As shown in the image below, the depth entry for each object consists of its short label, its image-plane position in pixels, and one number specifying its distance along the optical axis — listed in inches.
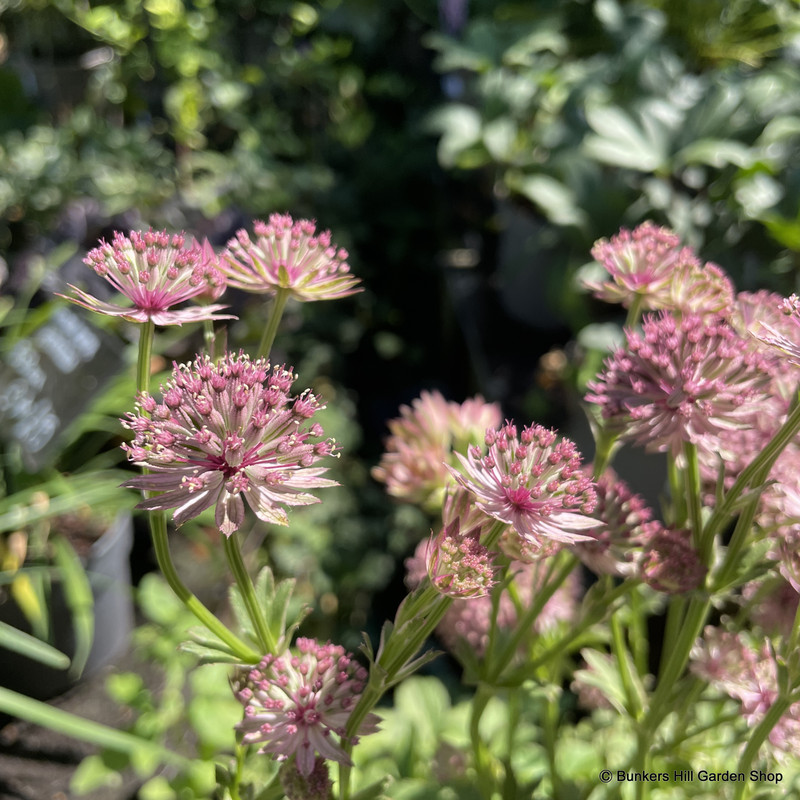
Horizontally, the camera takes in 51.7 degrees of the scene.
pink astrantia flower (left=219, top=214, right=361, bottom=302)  7.0
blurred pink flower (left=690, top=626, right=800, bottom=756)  7.3
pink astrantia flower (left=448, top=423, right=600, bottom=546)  5.7
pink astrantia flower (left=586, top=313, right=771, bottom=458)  6.2
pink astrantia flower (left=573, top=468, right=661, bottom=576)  6.8
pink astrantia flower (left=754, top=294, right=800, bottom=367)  5.7
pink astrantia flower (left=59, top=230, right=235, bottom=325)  6.3
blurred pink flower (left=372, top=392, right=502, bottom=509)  8.1
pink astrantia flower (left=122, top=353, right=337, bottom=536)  5.6
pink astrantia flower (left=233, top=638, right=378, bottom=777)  5.8
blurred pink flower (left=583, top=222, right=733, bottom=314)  7.1
